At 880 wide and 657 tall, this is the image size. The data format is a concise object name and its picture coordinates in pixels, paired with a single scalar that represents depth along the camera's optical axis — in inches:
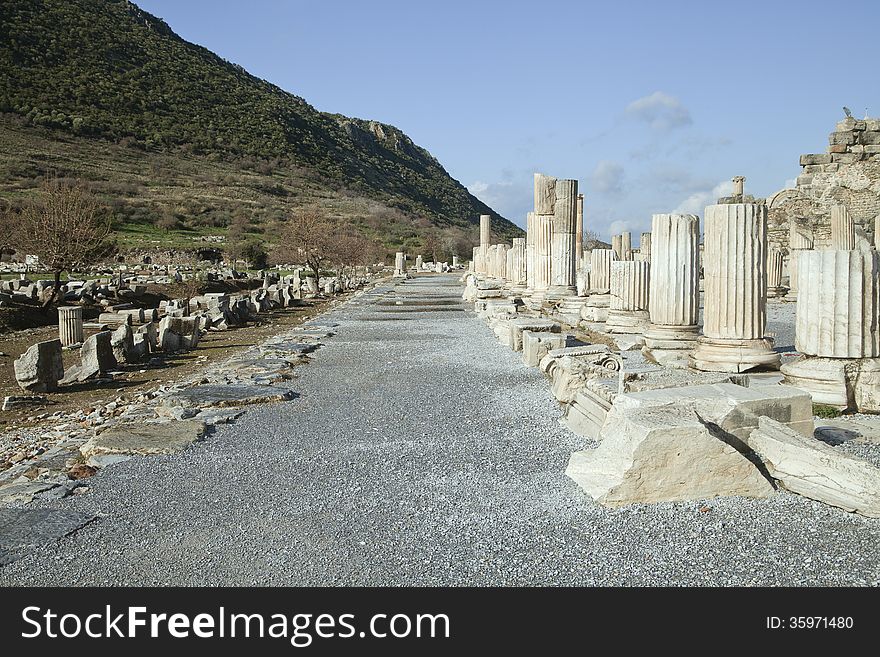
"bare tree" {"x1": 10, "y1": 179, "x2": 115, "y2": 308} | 865.5
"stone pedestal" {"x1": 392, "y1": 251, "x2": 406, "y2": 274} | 1912.3
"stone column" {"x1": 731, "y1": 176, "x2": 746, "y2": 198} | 1128.8
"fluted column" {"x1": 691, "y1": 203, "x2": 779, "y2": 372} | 339.9
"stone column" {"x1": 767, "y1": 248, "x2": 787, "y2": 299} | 835.4
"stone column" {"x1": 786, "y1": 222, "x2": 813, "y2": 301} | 821.2
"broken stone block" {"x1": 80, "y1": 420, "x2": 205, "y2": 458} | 252.8
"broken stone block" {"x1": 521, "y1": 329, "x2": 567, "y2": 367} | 423.8
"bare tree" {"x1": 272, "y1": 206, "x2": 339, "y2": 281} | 1294.3
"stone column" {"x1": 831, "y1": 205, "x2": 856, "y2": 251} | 783.7
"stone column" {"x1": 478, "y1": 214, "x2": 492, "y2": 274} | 1576.0
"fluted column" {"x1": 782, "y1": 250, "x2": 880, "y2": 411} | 281.4
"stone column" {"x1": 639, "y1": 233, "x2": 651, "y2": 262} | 887.1
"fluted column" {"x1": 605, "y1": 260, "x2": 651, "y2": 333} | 510.3
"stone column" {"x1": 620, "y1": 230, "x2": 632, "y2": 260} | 1093.3
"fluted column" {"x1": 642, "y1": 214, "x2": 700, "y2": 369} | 406.3
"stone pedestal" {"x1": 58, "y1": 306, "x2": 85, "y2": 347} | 634.2
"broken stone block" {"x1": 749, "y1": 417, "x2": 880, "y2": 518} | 178.7
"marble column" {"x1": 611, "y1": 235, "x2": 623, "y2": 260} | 1137.1
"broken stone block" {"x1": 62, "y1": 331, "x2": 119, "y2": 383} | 441.1
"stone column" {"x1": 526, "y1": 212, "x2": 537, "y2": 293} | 808.3
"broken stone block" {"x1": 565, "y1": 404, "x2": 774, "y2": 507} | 189.8
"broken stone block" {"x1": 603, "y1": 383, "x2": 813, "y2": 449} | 213.6
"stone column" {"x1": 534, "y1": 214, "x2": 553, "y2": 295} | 774.5
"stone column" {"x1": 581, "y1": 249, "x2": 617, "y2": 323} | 597.9
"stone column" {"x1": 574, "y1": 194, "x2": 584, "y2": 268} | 1221.7
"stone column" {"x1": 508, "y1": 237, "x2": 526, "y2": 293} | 926.5
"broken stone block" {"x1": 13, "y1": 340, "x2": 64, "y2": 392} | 402.9
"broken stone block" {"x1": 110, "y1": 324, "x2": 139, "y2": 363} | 490.6
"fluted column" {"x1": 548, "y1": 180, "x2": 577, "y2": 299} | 741.3
